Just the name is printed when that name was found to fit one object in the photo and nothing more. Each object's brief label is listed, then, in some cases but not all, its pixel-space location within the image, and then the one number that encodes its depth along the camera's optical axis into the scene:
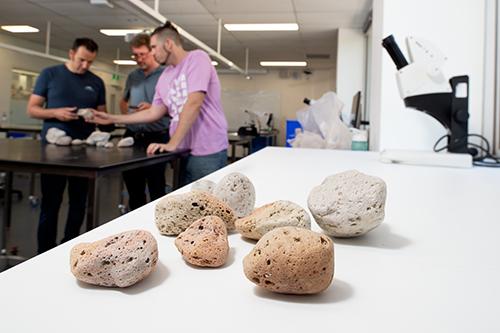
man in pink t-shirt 1.98
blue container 4.68
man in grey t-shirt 2.62
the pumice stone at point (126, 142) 2.36
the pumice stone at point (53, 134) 2.31
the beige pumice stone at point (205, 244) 0.39
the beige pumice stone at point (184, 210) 0.48
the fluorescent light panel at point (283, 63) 8.23
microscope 1.44
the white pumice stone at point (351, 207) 0.46
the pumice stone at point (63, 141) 2.27
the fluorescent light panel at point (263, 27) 5.11
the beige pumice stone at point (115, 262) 0.34
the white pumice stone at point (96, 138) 2.37
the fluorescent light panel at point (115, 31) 5.67
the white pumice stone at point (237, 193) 0.55
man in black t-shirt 2.21
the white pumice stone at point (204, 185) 0.62
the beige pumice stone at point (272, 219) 0.45
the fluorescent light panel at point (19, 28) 5.92
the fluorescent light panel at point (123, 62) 8.22
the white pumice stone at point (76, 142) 2.33
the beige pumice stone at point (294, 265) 0.33
